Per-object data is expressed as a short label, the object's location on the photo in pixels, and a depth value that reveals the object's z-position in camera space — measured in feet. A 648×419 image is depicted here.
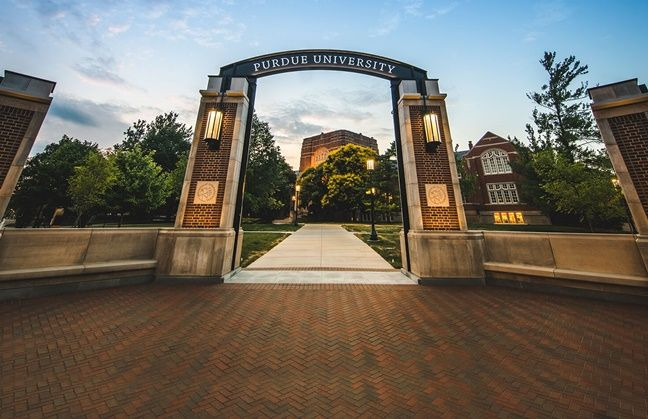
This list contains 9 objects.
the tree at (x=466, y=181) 105.30
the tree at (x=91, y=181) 60.75
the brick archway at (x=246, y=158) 19.79
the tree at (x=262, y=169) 95.45
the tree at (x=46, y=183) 76.13
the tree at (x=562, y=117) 62.80
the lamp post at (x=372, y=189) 48.44
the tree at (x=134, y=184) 68.13
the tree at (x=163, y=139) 110.52
